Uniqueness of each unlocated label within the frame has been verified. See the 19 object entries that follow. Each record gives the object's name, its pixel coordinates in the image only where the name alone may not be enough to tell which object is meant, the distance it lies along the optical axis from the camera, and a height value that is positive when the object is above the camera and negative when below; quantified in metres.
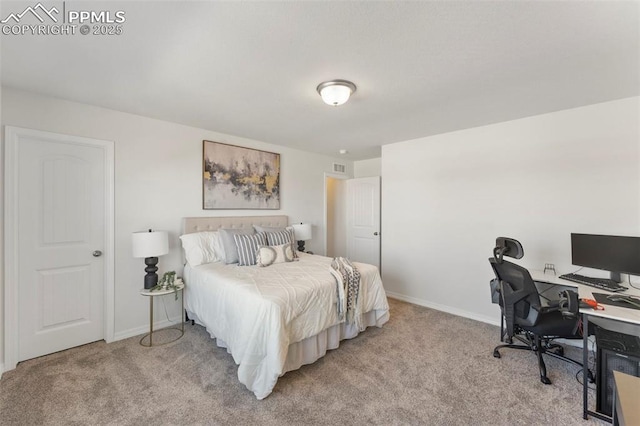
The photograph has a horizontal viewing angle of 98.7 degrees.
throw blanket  2.65 -0.80
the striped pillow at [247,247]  3.14 -0.42
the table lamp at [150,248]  2.75 -0.38
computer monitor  2.29 -0.37
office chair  2.21 -0.84
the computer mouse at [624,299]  1.96 -0.65
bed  2.04 -0.88
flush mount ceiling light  2.18 +0.97
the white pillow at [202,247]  3.13 -0.43
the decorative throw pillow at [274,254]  3.13 -0.51
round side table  2.78 -0.94
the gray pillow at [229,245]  3.18 -0.40
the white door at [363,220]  4.79 -0.16
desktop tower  1.75 -0.99
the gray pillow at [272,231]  3.52 -0.27
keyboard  2.30 -0.63
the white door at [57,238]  2.42 -0.26
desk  1.74 -0.68
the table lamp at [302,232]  4.29 -0.33
